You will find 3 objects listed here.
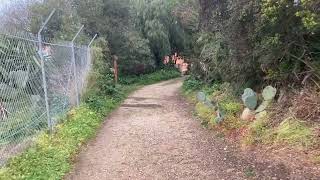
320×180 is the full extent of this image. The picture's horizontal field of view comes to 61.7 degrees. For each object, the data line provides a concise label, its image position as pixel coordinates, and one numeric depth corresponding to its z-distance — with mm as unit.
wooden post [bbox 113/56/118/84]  13944
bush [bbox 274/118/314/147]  4020
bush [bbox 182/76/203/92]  10736
